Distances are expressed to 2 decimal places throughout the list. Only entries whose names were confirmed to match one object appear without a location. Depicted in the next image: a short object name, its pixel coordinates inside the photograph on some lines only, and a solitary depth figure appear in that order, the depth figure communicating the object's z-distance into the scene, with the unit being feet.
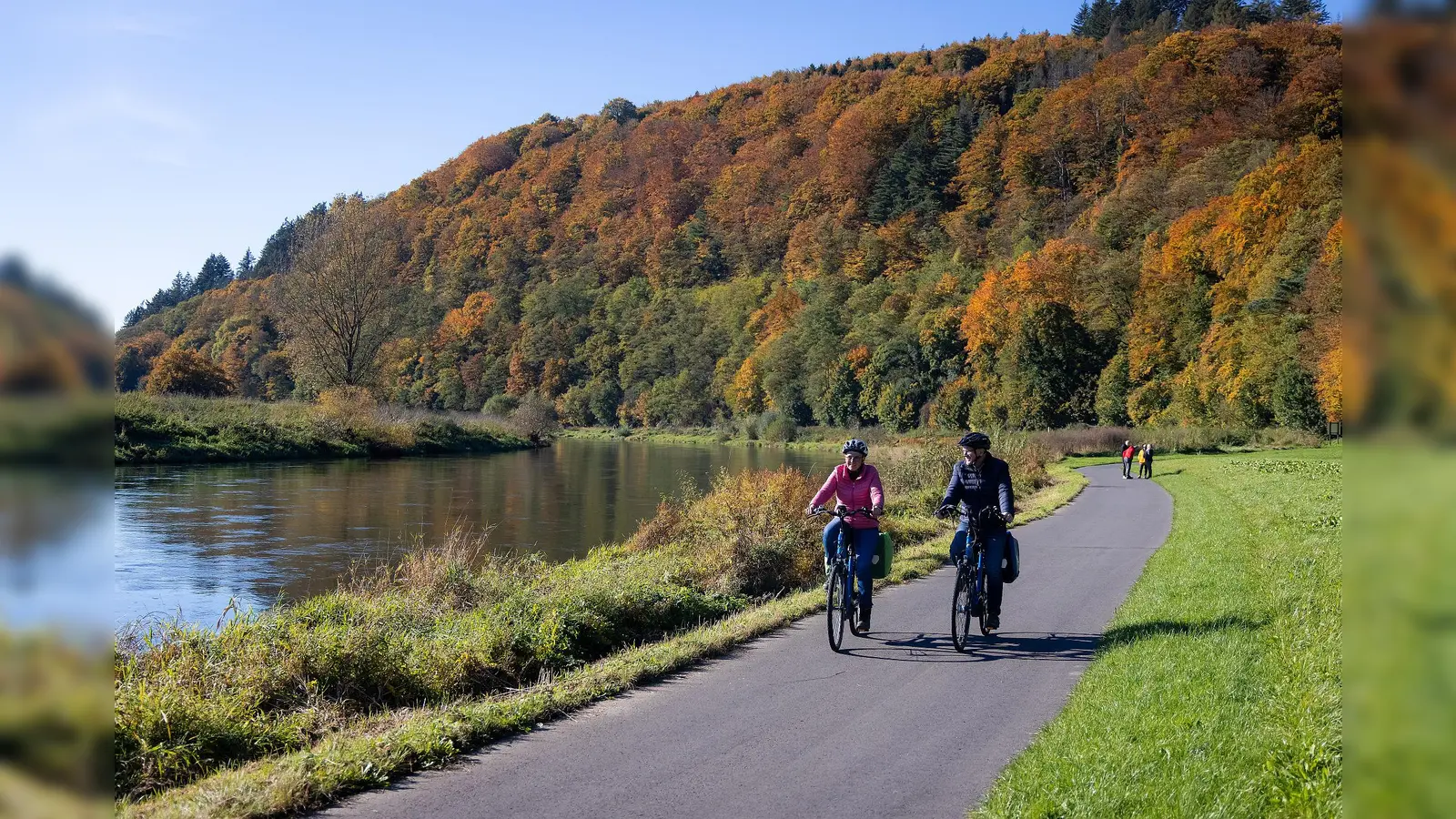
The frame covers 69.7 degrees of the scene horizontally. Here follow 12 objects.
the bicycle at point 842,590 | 32.73
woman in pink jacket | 34.55
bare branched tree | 190.60
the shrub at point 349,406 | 163.84
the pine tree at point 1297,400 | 178.19
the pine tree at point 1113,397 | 241.35
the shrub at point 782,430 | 286.05
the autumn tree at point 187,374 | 172.14
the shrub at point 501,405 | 301.22
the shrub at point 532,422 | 219.41
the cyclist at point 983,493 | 33.24
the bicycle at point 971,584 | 32.35
